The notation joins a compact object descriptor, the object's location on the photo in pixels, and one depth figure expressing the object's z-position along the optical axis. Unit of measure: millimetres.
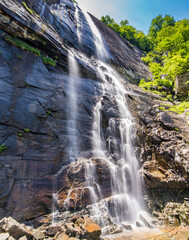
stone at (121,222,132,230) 7077
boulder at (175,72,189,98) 15203
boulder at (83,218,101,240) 5547
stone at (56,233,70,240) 5363
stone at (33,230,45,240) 5388
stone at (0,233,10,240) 4539
